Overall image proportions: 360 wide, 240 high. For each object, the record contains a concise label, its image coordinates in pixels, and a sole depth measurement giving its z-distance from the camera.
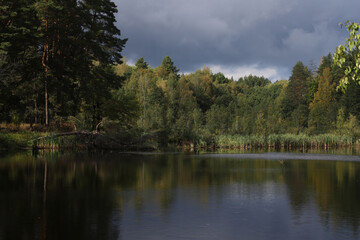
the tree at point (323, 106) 83.56
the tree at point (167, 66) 139.12
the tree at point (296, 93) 113.57
